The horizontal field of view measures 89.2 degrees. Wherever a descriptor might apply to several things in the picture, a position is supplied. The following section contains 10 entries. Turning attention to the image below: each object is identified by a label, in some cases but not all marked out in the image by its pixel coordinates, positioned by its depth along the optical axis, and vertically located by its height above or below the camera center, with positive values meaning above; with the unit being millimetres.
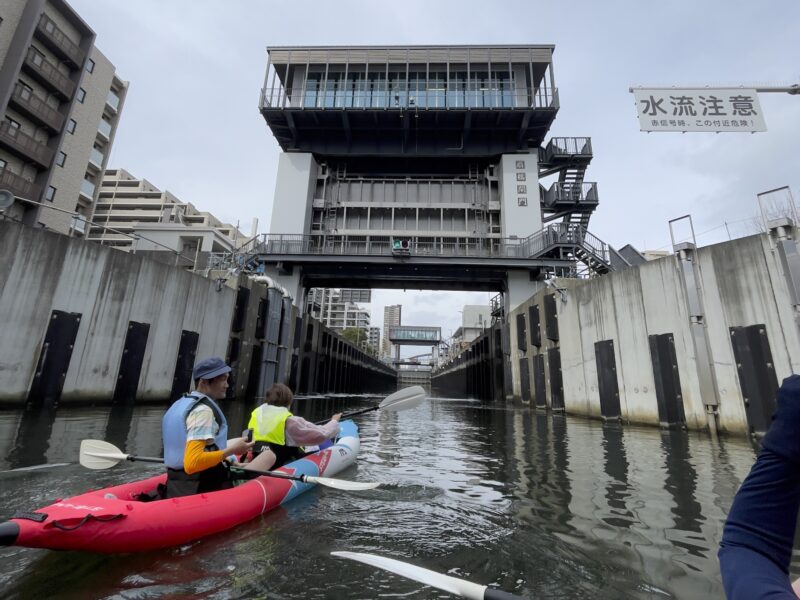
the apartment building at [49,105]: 28359 +21633
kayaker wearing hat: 3785 -389
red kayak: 2699 -978
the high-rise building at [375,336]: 167475 +25714
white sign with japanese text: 9688 +6934
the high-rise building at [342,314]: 139750 +27947
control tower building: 29688 +19086
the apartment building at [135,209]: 67069 +31332
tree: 77188 +11858
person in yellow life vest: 5258 -406
